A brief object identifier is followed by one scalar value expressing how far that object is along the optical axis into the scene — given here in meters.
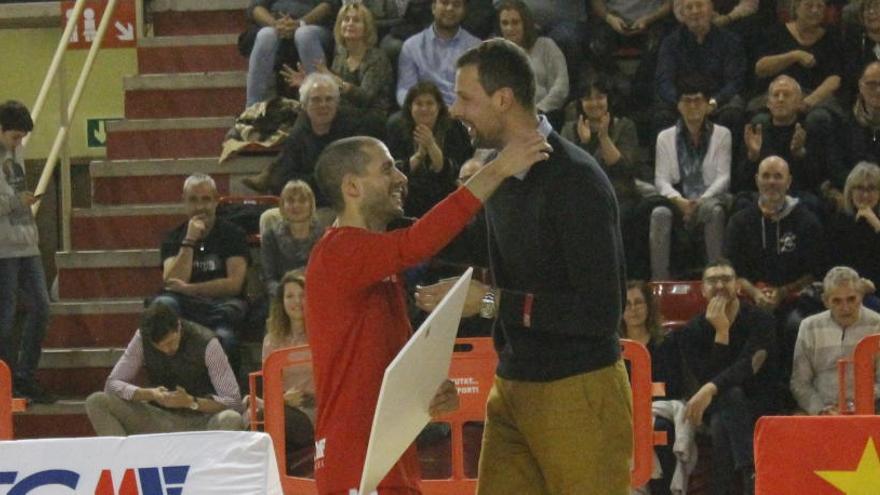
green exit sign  14.82
